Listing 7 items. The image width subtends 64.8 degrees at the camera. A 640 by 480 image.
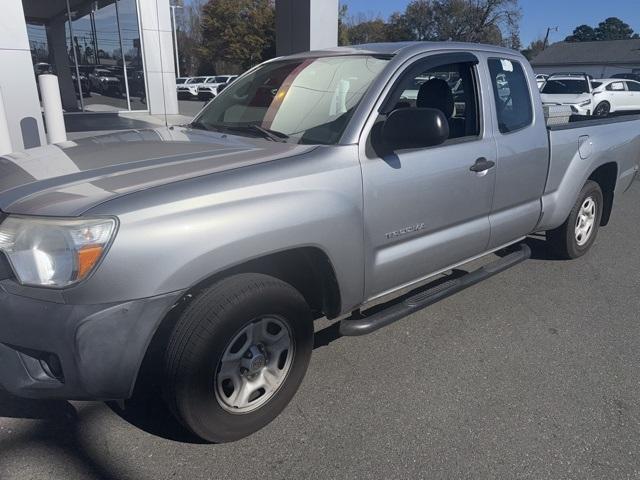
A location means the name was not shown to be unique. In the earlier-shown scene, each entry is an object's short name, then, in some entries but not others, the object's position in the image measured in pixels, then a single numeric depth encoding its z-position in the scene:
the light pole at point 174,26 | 48.28
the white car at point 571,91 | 16.83
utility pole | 79.81
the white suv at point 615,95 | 19.11
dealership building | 15.38
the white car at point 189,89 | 31.75
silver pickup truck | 1.89
